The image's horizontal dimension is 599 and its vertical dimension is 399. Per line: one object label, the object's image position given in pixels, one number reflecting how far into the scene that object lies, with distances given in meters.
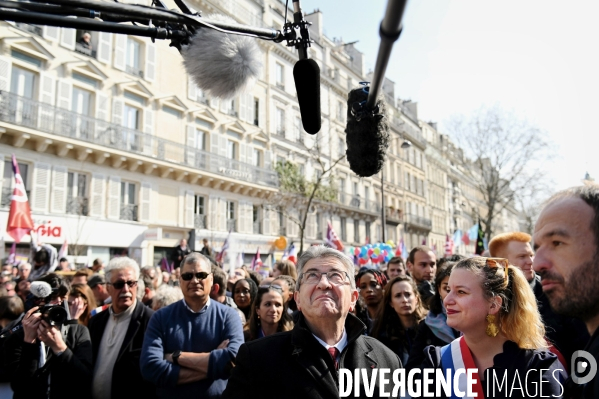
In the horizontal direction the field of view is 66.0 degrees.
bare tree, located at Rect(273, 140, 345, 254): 25.64
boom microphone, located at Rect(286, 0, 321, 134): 1.74
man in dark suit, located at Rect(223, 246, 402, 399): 2.22
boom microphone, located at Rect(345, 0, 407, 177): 1.91
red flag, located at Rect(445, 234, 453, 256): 23.14
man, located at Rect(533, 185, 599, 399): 1.54
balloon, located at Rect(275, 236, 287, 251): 21.61
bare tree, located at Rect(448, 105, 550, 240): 28.47
